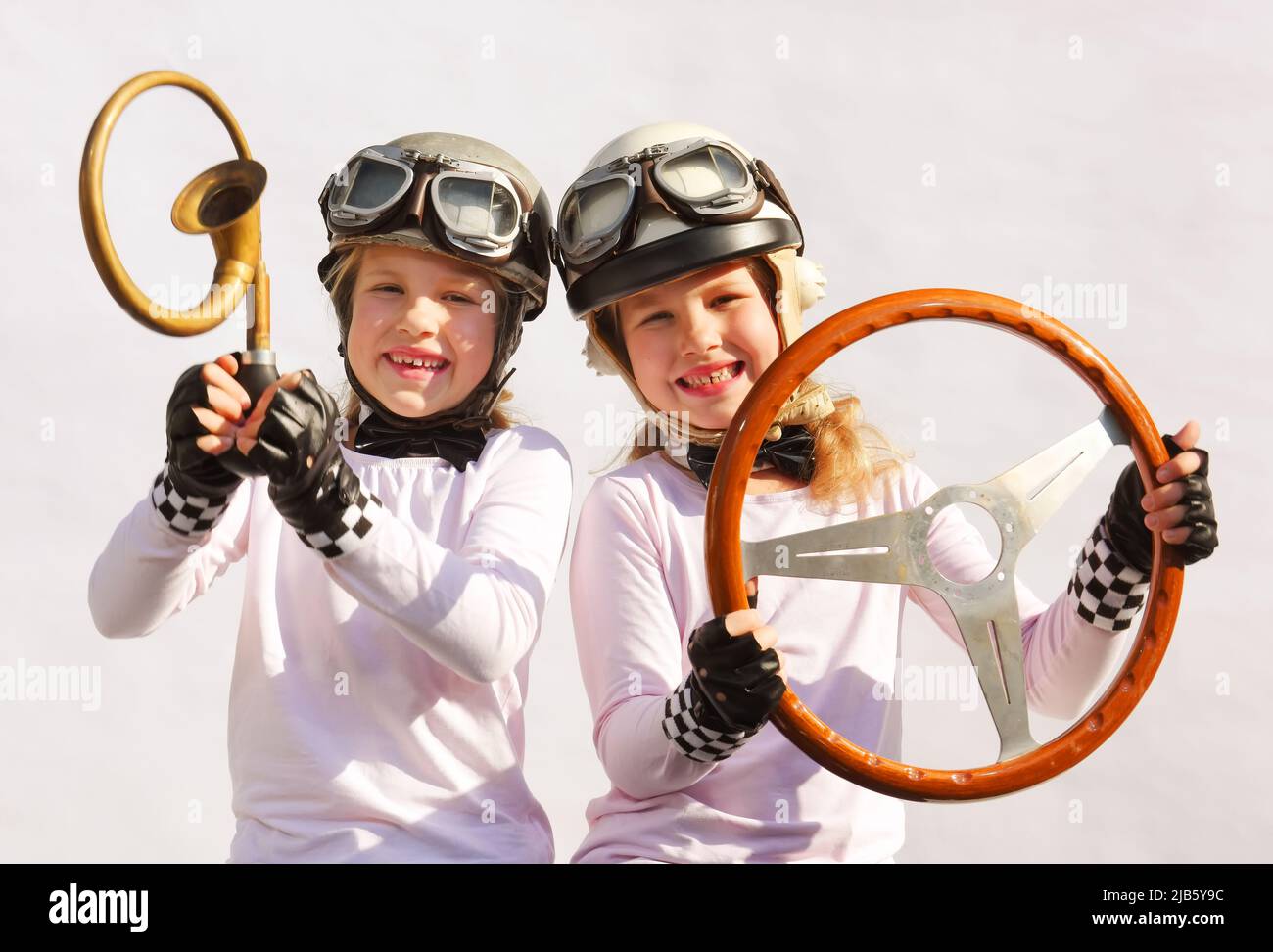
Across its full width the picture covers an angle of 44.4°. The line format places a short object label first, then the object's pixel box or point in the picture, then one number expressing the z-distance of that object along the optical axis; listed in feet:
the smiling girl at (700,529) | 6.73
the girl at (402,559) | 6.36
